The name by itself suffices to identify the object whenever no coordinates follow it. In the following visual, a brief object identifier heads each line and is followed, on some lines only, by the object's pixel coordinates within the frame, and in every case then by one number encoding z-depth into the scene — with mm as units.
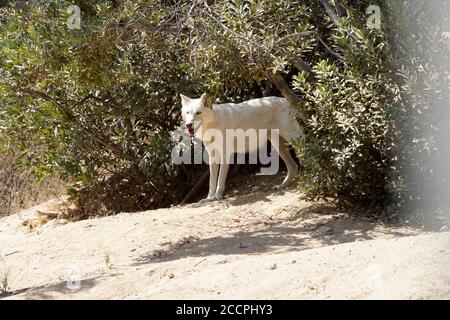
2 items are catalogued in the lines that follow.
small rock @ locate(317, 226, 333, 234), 13881
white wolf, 16931
